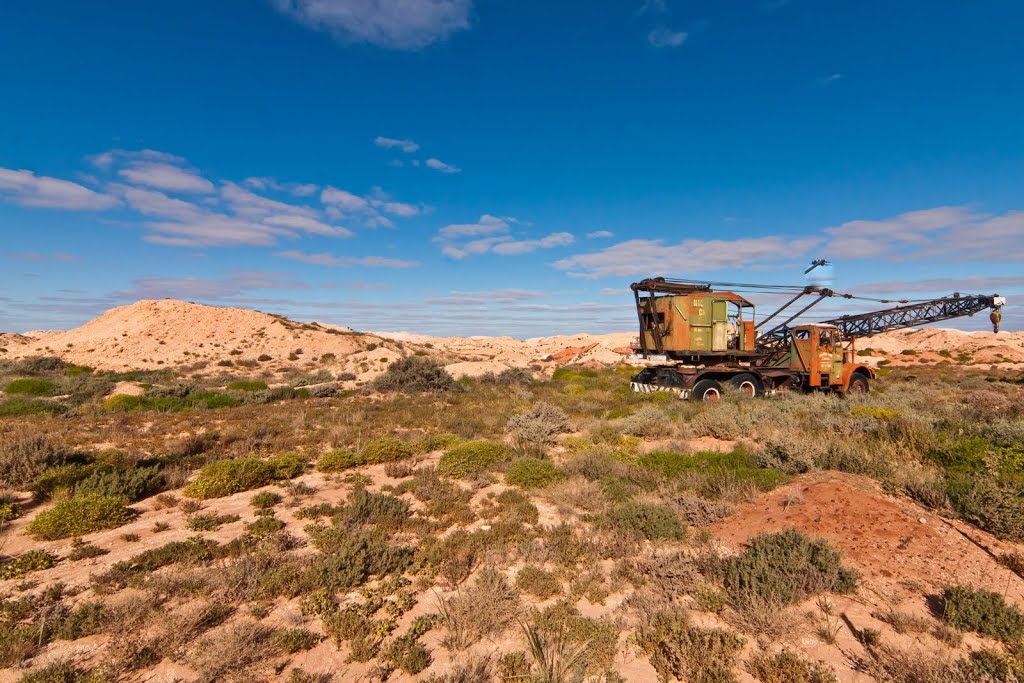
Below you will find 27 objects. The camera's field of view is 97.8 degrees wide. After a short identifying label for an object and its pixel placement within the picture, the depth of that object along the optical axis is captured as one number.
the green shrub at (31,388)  20.59
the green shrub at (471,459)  9.19
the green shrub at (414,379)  23.19
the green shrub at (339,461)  9.73
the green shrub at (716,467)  7.77
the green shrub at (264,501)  7.66
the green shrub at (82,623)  4.15
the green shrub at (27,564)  5.26
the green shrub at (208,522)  6.74
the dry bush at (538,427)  11.02
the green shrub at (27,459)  8.09
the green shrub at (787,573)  4.64
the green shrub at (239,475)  8.26
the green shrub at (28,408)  15.47
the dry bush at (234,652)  3.77
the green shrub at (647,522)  6.20
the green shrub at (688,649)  3.70
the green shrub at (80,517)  6.31
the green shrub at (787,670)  3.61
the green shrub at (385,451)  10.27
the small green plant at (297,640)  4.07
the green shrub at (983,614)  3.93
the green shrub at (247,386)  23.39
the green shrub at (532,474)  8.54
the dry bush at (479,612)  4.25
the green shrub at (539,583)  4.94
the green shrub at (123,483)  7.68
